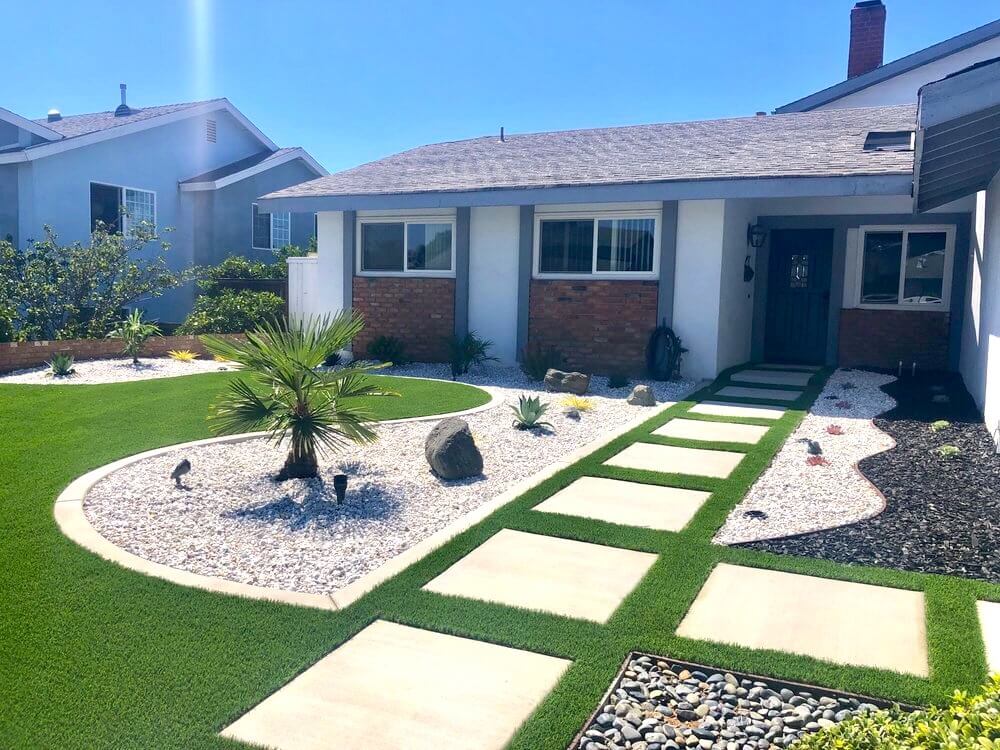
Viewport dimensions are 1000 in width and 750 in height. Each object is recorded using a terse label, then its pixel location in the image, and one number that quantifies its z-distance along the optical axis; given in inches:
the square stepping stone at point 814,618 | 138.6
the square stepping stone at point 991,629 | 133.0
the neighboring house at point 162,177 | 678.5
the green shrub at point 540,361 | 469.2
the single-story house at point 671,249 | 458.3
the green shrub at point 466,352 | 495.8
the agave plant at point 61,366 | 452.4
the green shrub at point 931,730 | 79.9
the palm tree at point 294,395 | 237.0
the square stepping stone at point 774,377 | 465.7
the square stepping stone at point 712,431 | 321.4
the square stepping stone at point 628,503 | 216.6
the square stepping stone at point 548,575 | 160.2
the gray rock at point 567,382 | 432.8
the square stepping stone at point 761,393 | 416.9
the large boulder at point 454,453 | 255.9
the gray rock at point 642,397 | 399.9
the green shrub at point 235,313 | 615.8
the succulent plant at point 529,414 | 331.0
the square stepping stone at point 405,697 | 113.7
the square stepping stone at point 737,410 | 371.6
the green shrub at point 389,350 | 540.1
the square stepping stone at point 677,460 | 271.2
